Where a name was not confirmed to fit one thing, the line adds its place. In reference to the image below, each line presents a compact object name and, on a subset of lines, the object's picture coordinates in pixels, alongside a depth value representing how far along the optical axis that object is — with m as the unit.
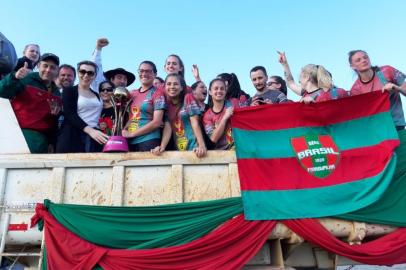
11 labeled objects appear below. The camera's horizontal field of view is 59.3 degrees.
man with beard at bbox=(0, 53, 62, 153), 3.64
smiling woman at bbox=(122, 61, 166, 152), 3.86
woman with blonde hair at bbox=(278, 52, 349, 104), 3.98
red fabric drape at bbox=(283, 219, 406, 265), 3.17
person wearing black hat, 4.84
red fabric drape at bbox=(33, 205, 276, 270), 2.99
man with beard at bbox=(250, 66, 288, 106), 4.36
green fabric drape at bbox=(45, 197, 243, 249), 3.12
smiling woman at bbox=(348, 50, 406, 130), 3.93
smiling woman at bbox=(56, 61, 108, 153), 3.82
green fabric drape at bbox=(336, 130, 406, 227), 3.36
